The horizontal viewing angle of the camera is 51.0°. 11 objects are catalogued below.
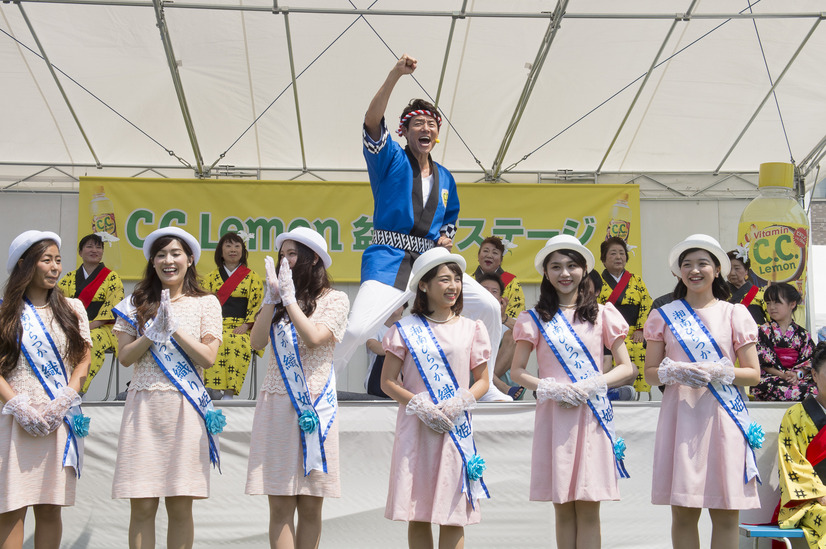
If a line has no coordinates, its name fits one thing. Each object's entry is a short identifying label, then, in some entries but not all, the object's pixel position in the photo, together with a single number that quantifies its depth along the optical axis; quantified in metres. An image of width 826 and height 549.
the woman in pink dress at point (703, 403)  3.23
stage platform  4.14
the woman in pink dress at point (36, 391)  3.17
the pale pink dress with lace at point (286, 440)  3.03
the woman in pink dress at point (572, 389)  3.21
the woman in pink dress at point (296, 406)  3.03
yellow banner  7.59
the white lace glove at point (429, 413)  3.03
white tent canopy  6.75
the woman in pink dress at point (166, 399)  3.12
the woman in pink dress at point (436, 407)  3.03
